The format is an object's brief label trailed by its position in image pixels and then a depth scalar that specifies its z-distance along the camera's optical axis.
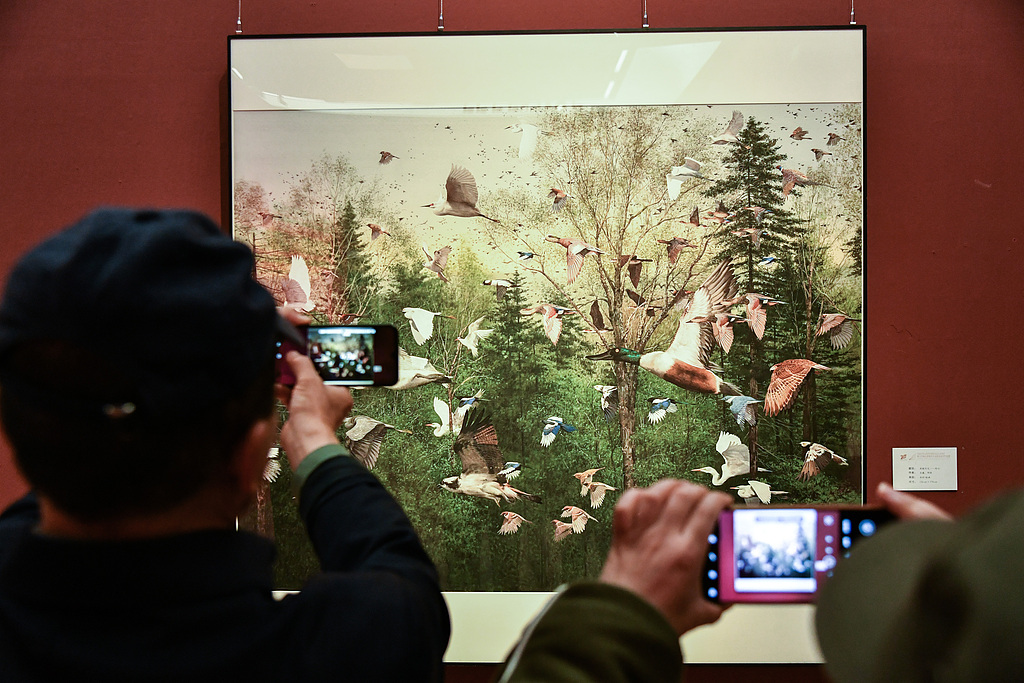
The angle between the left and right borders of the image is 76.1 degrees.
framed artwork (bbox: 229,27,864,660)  1.41
